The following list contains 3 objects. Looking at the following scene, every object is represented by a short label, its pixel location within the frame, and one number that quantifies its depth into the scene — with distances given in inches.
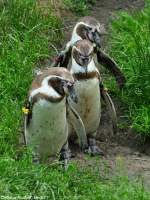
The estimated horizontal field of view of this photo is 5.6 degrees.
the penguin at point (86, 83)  483.3
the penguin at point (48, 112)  433.4
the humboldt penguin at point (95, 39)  527.3
